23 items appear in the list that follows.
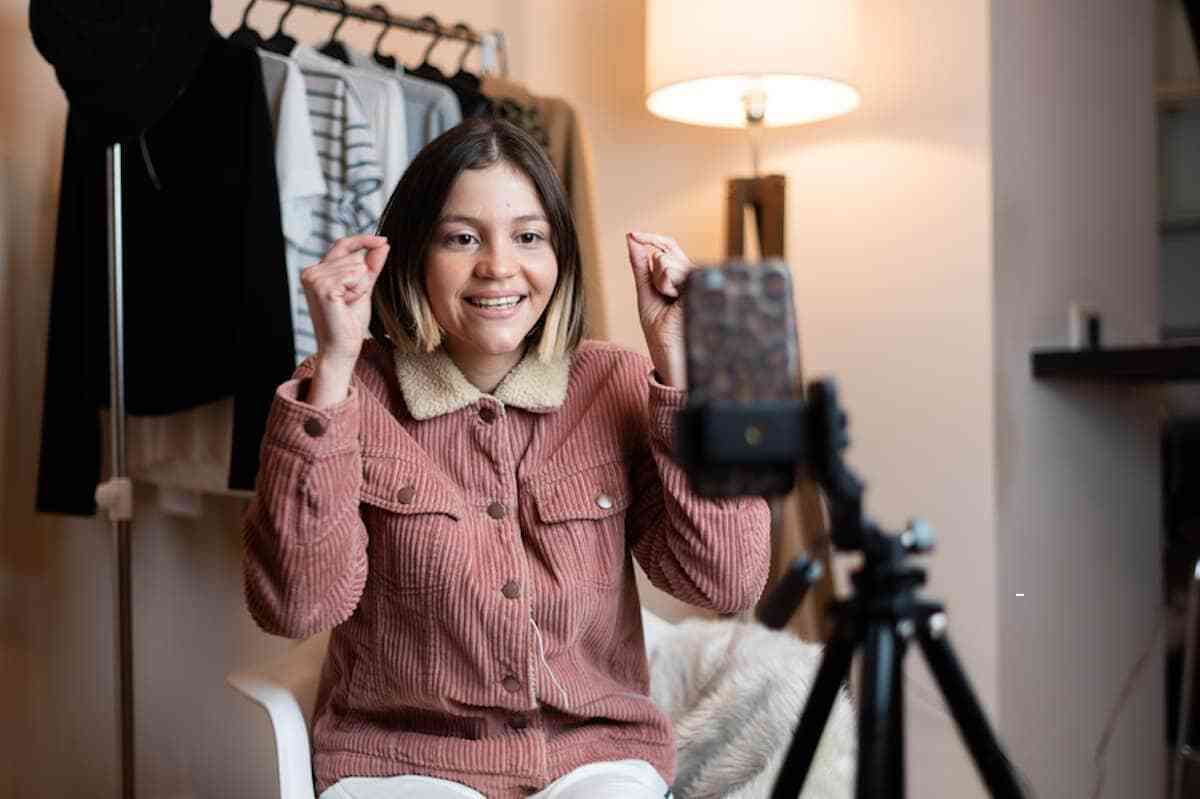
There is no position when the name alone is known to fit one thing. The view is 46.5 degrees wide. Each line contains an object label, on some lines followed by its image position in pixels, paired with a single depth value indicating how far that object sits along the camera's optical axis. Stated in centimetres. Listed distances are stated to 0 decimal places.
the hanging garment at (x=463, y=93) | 226
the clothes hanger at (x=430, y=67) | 226
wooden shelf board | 404
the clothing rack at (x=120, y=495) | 184
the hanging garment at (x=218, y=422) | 194
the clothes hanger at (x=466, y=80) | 228
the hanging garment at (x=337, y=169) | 200
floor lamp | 216
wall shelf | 220
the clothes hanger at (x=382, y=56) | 221
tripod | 62
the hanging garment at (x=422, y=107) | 215
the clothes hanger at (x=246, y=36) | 201
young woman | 121
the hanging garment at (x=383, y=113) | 205
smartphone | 63
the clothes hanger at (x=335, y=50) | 212
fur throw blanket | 160
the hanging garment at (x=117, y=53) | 176
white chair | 128
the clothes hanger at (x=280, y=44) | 205
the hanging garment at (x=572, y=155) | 231
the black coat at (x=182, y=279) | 188
